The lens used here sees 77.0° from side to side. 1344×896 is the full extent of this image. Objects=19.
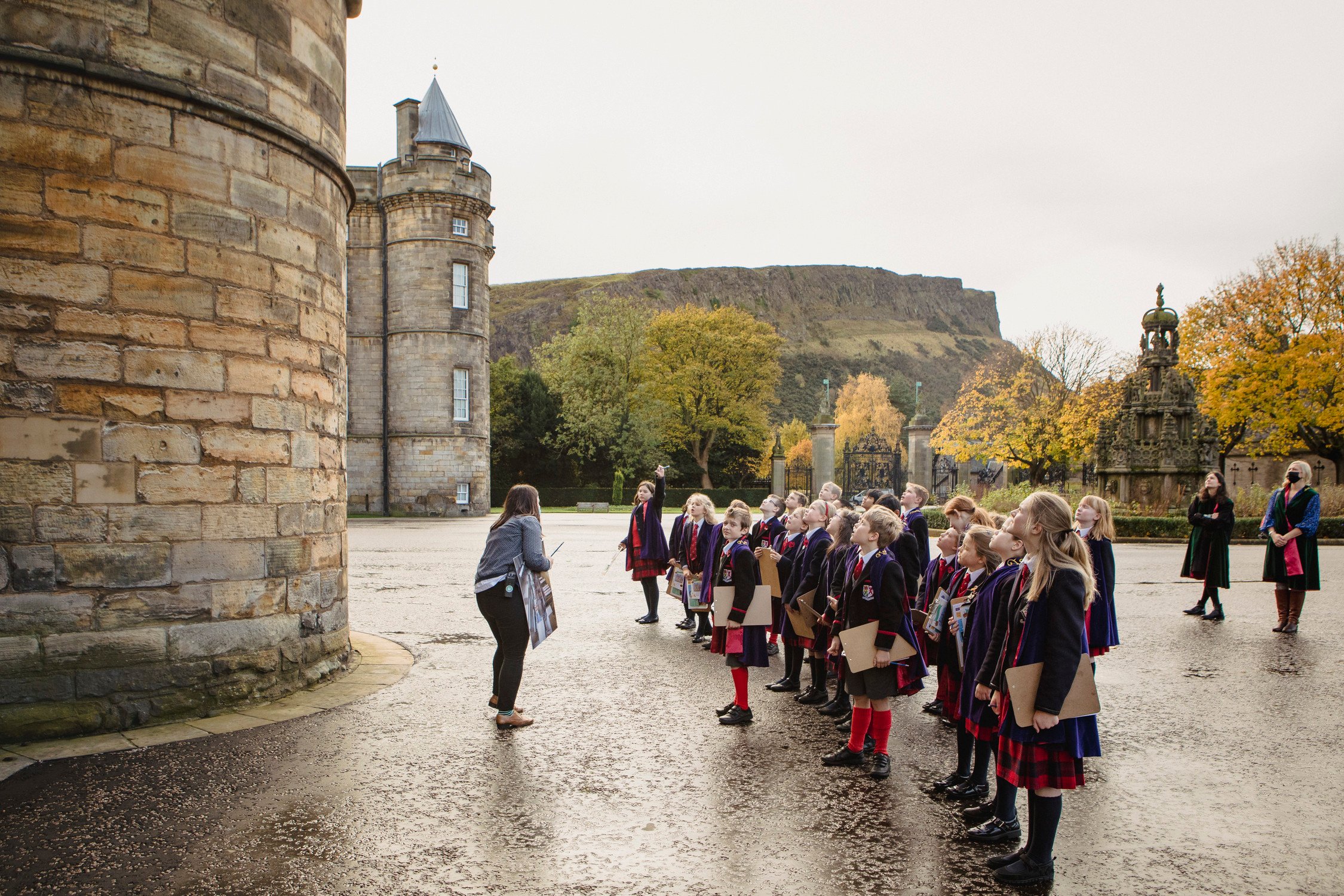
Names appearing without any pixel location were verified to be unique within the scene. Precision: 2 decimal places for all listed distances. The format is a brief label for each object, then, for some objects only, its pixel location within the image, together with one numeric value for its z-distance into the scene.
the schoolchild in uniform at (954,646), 4.60
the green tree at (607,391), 47.44
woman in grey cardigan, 5.76
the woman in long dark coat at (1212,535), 9.80
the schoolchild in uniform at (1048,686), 3.52
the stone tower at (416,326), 31.50
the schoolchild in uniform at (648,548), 9.82
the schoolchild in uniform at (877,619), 4.84
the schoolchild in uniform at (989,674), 3.95
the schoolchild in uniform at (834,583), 5.76
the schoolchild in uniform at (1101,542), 6.23
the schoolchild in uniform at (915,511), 7.56
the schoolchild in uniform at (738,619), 5.79
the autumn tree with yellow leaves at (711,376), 51.47
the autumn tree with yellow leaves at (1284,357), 26.75
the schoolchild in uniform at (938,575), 5.65
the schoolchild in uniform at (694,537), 8.05
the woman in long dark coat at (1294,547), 8.87
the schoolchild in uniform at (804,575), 6.51
